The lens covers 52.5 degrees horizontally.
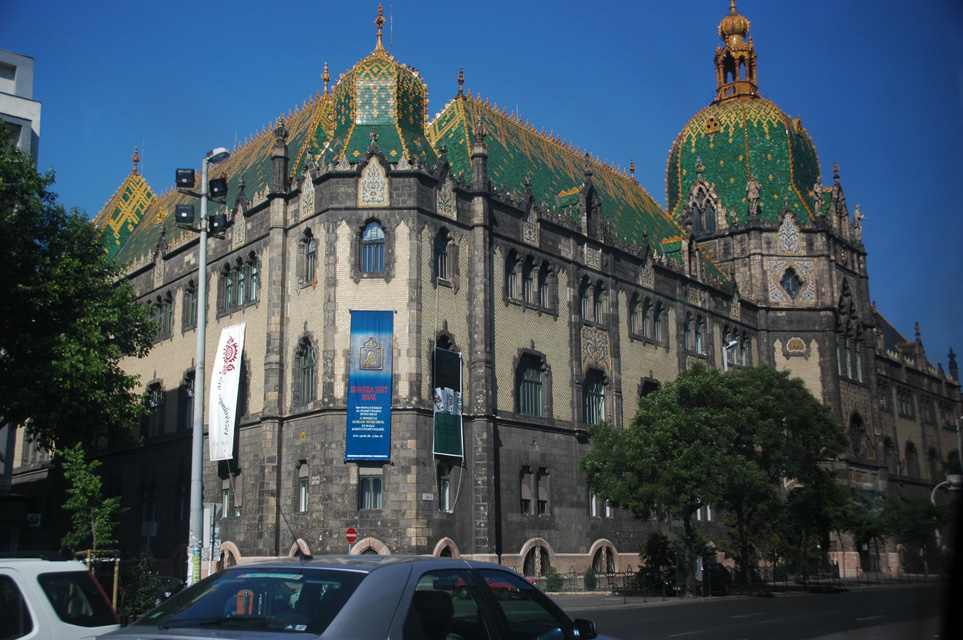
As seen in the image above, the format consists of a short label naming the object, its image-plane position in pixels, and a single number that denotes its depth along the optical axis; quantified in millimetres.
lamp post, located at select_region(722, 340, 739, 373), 54569
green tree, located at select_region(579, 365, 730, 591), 34812
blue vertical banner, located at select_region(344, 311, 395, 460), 34094
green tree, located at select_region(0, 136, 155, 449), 30953
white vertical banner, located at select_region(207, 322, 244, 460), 38406
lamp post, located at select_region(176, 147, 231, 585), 22844
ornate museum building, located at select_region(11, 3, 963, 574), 35000
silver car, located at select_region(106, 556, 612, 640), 6109
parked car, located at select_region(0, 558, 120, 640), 9109
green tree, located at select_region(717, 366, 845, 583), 36938
